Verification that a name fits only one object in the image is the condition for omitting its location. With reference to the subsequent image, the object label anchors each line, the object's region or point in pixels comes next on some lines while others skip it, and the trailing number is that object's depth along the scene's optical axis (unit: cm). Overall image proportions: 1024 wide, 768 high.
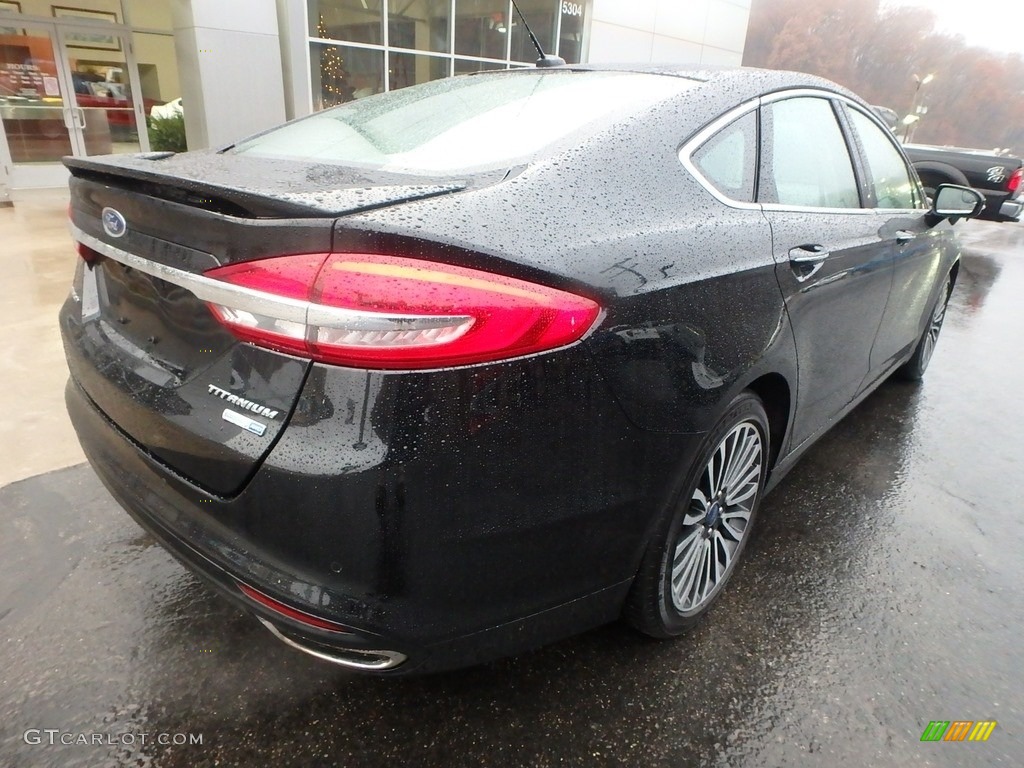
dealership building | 803
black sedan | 124
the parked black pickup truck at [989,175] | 1069
